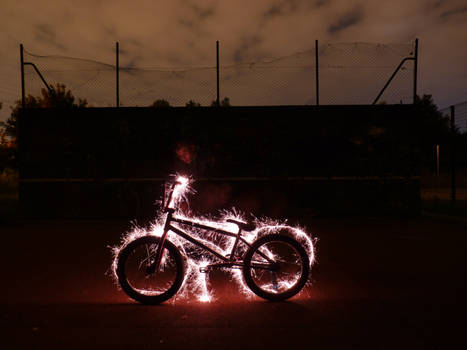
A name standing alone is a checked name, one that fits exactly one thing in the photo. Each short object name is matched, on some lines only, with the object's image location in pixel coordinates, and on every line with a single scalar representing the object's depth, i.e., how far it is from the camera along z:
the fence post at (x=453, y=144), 10.31
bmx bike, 3.38
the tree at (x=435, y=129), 39.00
